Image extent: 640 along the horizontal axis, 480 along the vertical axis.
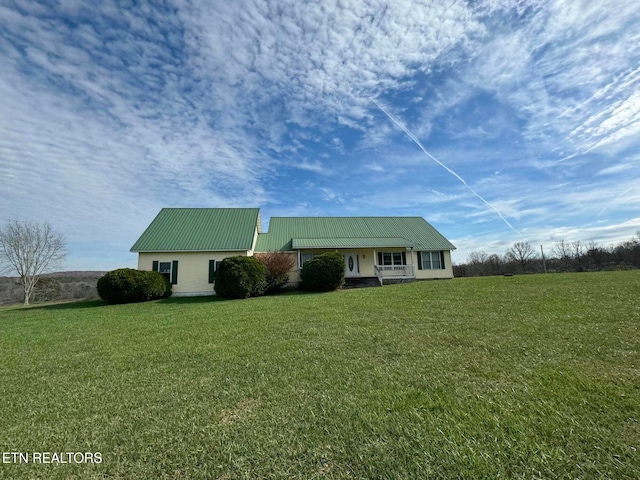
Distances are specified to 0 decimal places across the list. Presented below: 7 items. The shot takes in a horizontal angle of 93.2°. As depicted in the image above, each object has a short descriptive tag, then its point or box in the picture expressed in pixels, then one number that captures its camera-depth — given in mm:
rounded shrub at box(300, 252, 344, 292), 17594
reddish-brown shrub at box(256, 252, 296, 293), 18406
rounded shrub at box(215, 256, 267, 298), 16297
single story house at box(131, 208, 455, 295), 19703
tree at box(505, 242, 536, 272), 42900
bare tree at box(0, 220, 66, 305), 27469
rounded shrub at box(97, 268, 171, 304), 16109
